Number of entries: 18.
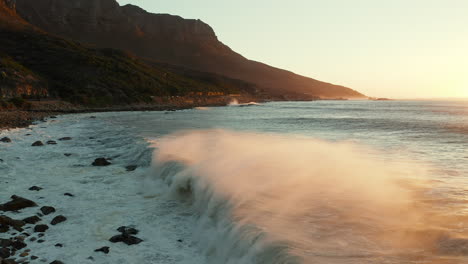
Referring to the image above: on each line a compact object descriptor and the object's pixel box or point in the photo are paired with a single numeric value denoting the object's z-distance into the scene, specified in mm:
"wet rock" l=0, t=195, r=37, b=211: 11207
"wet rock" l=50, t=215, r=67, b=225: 10336
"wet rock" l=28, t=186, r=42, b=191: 13527
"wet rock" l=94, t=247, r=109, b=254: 8625
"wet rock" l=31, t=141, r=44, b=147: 23688
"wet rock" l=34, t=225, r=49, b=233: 9681
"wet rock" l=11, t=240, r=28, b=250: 8578
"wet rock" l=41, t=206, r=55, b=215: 11102
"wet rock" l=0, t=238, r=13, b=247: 8545
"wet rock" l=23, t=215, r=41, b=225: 10210
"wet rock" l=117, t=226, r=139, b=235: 9654
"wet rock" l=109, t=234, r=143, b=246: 9133
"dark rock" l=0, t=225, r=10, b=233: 9442
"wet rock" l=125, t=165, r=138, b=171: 17675
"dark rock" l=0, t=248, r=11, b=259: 8030
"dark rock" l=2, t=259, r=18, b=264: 7487
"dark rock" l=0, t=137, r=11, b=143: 24802
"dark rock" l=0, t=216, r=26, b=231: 9719
